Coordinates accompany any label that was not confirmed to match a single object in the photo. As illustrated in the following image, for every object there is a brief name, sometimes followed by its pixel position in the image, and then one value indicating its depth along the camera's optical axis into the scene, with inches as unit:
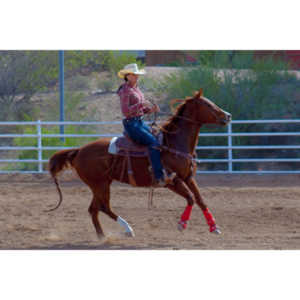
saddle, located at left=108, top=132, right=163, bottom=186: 550.0
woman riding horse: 536.1
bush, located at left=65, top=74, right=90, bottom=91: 1776.0
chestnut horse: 543.8
